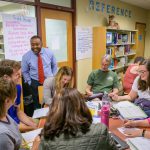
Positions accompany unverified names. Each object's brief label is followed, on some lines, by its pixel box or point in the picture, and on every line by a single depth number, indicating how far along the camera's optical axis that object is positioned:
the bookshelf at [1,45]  2.85
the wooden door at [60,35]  3.47
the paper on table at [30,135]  1.42
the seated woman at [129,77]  3.13
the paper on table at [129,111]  1.71
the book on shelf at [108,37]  4.41
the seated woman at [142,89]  1.96
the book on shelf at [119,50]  5.05
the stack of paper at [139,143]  1.25
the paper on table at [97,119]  1.63
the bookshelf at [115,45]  4.39
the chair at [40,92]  2.43
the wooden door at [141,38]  6.76
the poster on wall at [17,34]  2.89
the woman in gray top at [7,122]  1.02
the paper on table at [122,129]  1.51
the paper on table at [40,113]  1.78
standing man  3.01
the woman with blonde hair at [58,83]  2.13
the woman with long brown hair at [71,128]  0.93
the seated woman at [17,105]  1.67
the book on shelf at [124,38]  5.23
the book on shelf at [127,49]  5.40
